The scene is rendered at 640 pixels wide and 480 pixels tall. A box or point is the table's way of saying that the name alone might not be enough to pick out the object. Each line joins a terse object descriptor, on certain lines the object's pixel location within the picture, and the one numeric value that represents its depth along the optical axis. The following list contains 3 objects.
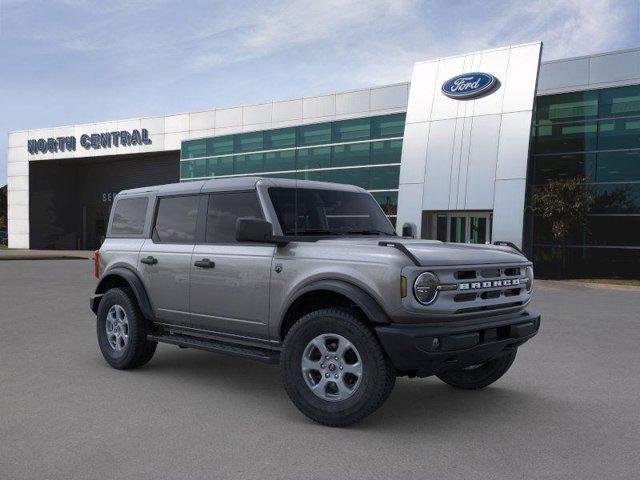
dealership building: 23.38
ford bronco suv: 4.57
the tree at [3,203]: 83.16
